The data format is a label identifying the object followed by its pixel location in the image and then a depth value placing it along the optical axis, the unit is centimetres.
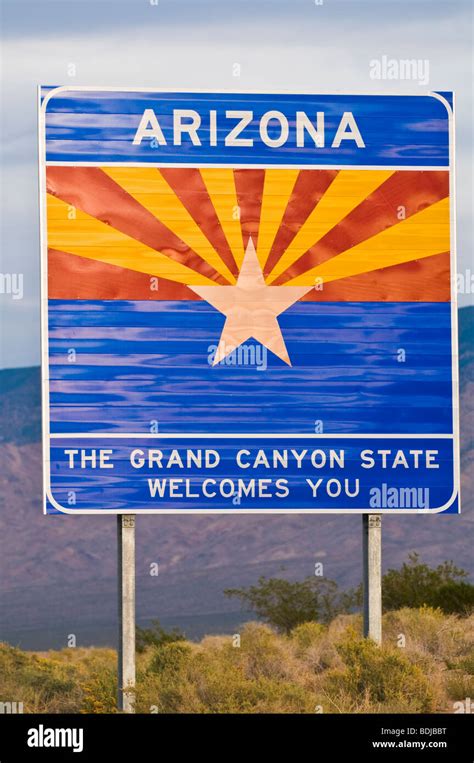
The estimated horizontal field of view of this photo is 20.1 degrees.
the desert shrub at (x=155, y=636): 2127
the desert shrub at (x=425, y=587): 2244
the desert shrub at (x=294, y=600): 2420
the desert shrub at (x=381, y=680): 1516
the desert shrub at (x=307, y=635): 1853
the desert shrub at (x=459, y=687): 1588
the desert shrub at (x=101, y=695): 1591
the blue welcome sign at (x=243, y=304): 1509
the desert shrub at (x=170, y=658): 1626
